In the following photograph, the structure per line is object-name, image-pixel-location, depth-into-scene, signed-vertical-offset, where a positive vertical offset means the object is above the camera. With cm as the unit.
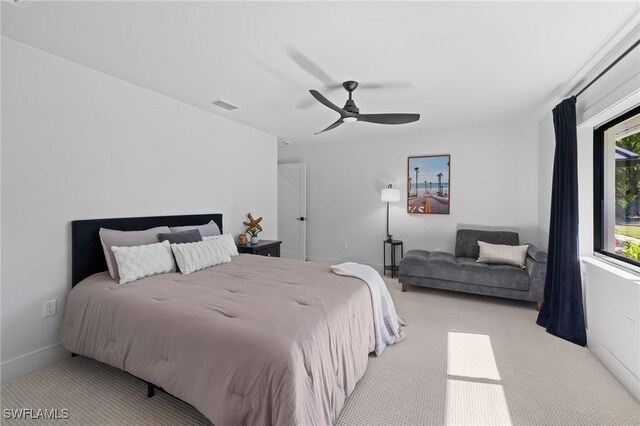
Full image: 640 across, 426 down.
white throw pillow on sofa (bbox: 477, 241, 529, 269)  381 -49
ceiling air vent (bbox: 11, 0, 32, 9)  176 +123
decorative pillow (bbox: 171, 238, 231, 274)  272 -40
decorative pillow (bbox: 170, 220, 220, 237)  327 -18
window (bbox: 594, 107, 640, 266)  241 +26
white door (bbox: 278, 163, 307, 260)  597 +9
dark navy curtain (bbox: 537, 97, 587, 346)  276 -26
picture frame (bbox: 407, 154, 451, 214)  491 +52
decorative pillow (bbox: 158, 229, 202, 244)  293 -24
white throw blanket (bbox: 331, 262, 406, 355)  253 -81
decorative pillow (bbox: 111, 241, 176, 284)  243 -42
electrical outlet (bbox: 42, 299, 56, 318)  239 -79
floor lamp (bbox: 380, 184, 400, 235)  495 +33
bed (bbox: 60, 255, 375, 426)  142 -72
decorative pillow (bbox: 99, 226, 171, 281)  250 -25
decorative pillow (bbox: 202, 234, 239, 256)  326 -33
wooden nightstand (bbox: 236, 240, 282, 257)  404 -48
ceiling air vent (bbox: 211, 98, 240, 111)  339 +127
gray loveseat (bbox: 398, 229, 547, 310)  352 -70
